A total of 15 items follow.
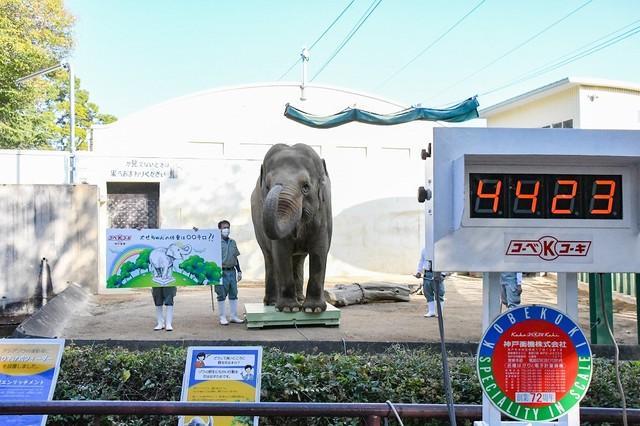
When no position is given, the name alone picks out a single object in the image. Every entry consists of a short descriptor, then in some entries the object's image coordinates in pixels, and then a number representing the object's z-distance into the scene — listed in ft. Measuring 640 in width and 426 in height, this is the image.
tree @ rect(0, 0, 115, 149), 66.85
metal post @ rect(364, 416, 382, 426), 8.95
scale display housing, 8.68
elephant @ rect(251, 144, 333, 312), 25.49
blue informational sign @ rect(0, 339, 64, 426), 12.82
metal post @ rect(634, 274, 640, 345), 25.45
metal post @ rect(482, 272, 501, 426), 9.52
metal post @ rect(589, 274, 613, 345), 25.50
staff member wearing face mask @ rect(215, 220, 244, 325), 30.14
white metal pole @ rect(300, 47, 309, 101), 66.80
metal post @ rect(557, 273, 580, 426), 9.68
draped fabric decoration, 46.93
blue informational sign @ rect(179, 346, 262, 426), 12.62
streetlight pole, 54.29
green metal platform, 28.48
